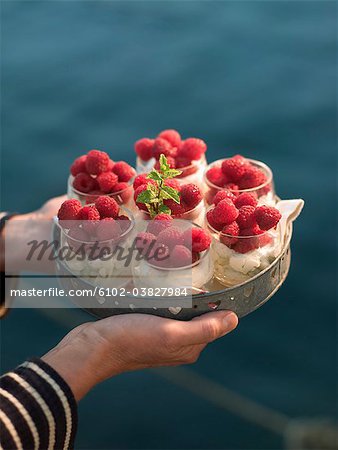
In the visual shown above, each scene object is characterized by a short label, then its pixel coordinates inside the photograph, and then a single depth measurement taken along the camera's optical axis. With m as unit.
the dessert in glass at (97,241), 1.53
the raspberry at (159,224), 1.50
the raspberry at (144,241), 1.47
